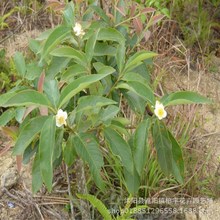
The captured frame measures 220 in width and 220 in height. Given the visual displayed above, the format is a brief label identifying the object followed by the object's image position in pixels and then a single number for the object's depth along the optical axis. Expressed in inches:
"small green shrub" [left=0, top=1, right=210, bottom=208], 50.6
